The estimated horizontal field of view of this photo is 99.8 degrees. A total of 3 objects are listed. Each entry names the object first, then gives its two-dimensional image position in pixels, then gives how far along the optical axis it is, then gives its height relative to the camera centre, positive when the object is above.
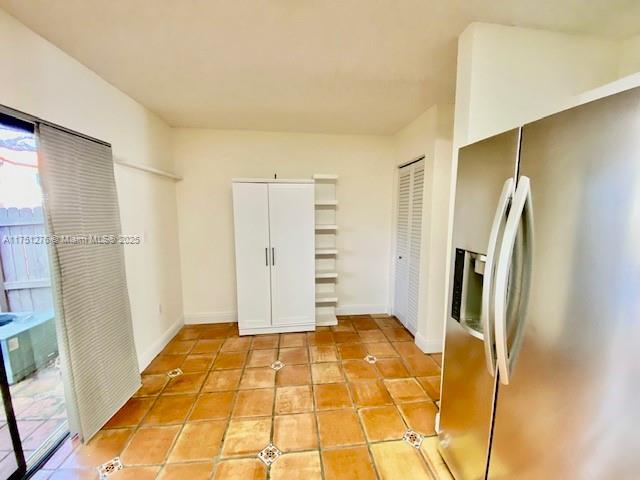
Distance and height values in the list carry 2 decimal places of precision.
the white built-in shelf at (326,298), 3.40 -1.09
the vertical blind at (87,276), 1.52 -0.41
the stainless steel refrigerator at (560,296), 0.72 -0.26
